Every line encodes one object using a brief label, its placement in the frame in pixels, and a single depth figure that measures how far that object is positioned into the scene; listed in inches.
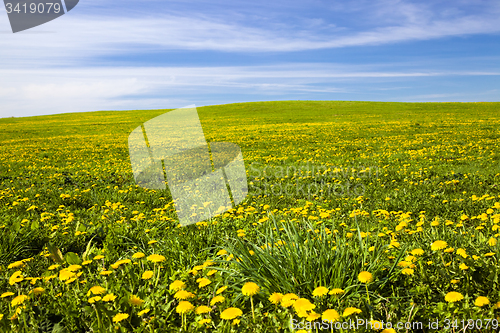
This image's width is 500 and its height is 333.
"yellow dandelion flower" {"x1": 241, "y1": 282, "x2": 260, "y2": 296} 81.5
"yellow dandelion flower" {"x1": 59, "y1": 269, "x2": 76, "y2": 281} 98.3
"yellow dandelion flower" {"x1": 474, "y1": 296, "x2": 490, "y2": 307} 77.2
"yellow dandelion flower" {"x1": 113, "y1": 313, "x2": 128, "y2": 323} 78.7
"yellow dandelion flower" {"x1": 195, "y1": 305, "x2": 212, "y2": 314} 78.4
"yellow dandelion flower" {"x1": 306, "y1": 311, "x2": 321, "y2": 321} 70.9
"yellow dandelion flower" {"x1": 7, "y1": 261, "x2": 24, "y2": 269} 112.9
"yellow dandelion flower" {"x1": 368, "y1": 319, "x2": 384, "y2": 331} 71.1
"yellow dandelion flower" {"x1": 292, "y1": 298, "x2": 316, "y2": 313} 72.1
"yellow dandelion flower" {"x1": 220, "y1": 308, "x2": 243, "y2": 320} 73.8
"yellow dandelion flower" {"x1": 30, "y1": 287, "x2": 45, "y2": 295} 97.6
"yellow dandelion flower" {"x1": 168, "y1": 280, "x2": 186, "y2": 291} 89.7
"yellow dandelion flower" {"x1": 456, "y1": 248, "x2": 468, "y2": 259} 102.3
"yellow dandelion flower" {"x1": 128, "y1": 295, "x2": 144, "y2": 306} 86.0
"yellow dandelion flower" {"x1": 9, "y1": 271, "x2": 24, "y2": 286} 97.7
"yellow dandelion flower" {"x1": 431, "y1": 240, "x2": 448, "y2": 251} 101.3
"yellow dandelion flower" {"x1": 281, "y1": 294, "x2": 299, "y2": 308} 77.4
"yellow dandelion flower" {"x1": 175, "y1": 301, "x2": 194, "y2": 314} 80.0
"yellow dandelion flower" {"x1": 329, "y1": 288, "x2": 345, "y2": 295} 81.8
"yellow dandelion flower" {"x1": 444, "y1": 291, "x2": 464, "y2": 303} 77.2
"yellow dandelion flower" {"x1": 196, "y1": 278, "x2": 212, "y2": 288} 92.8
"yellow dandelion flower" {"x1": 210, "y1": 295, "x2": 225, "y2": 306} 83.8
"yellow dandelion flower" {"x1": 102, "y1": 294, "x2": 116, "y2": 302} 83.5
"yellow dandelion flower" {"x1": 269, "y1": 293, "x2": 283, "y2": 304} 80.7
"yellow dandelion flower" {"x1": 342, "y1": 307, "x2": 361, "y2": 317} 72.6
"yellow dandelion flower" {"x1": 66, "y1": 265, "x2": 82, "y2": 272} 104.9
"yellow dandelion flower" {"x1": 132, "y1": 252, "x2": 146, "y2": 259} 113.3
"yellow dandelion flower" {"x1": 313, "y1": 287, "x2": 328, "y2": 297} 80.3
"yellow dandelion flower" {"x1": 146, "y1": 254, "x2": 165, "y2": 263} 102.0
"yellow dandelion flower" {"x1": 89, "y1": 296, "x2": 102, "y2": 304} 82.2
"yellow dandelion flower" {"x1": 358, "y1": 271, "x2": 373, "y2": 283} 85.3
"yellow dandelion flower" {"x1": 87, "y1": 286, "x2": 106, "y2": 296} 89.0
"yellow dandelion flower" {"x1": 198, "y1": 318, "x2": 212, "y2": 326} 78.3
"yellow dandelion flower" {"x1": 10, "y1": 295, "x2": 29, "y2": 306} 87.1
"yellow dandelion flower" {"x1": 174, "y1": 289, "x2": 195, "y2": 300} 86.5
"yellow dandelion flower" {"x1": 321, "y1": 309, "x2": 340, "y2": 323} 70.4
